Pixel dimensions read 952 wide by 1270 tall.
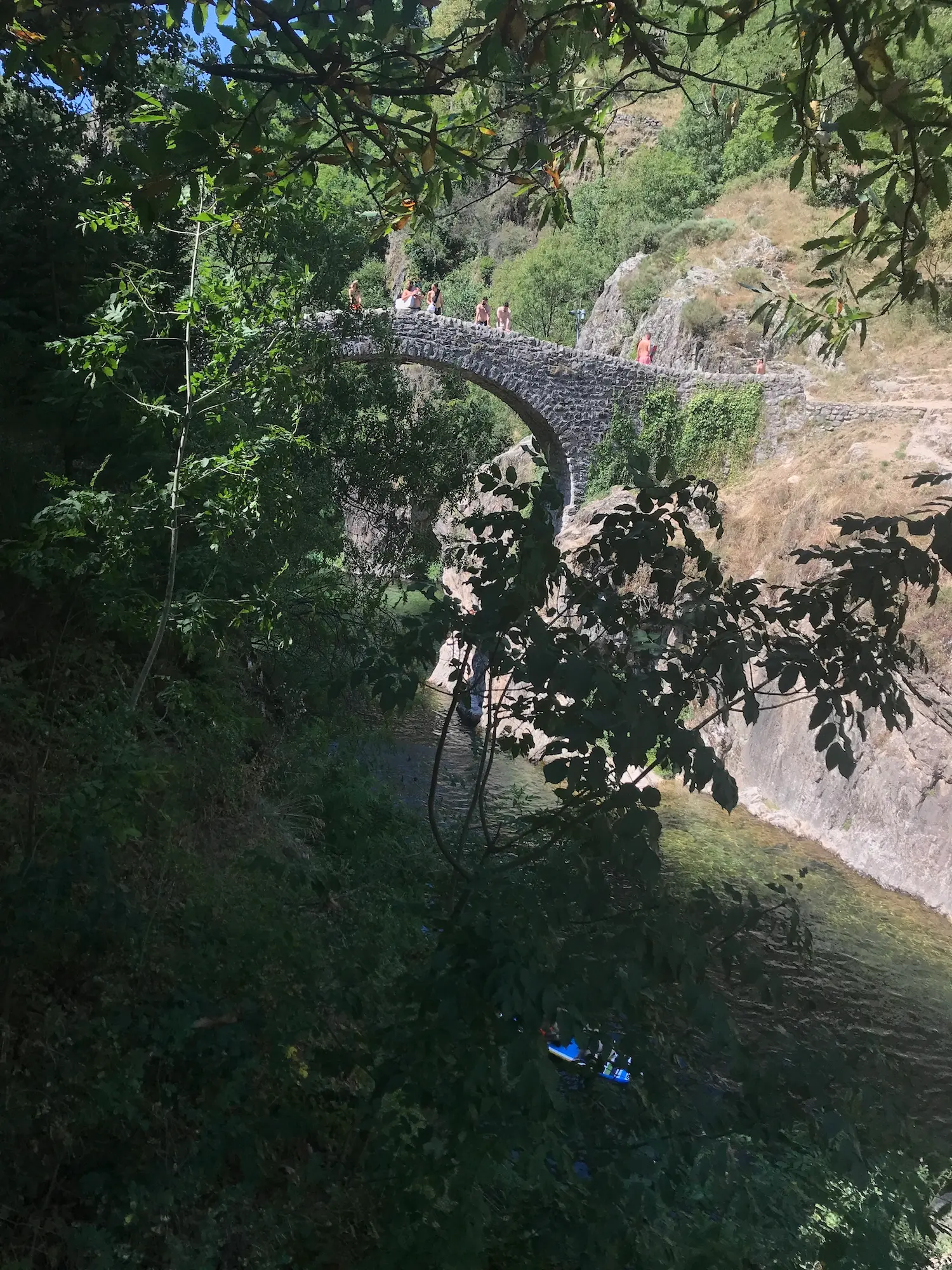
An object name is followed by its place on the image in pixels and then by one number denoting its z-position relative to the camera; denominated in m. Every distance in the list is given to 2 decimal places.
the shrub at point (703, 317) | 20.80
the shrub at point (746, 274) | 20.30
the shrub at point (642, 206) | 26.77
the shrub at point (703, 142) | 27.09
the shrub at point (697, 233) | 23.45
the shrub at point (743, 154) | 25.88
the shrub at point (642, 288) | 23.48
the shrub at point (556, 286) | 27.45
